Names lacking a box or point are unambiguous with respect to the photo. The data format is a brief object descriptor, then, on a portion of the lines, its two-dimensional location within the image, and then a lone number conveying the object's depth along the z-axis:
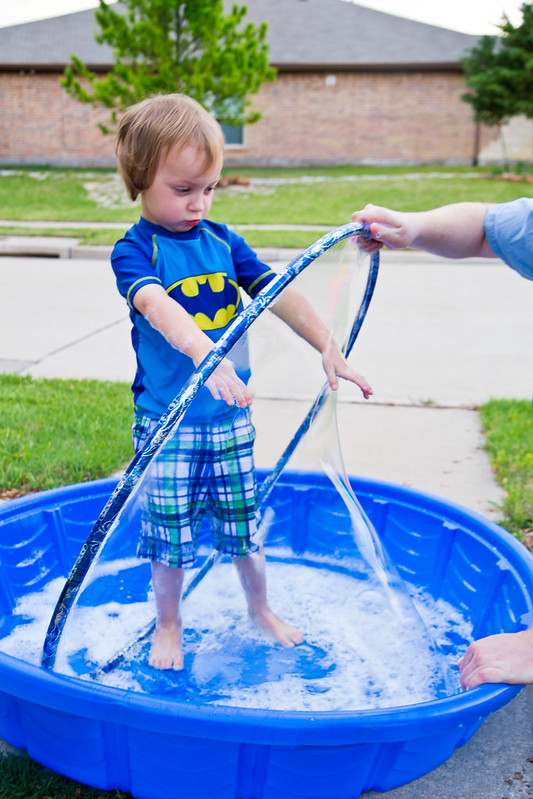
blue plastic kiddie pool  1.33
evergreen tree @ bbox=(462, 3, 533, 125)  18.62
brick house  21.77
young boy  1.77
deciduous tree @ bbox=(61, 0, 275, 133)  15.37
